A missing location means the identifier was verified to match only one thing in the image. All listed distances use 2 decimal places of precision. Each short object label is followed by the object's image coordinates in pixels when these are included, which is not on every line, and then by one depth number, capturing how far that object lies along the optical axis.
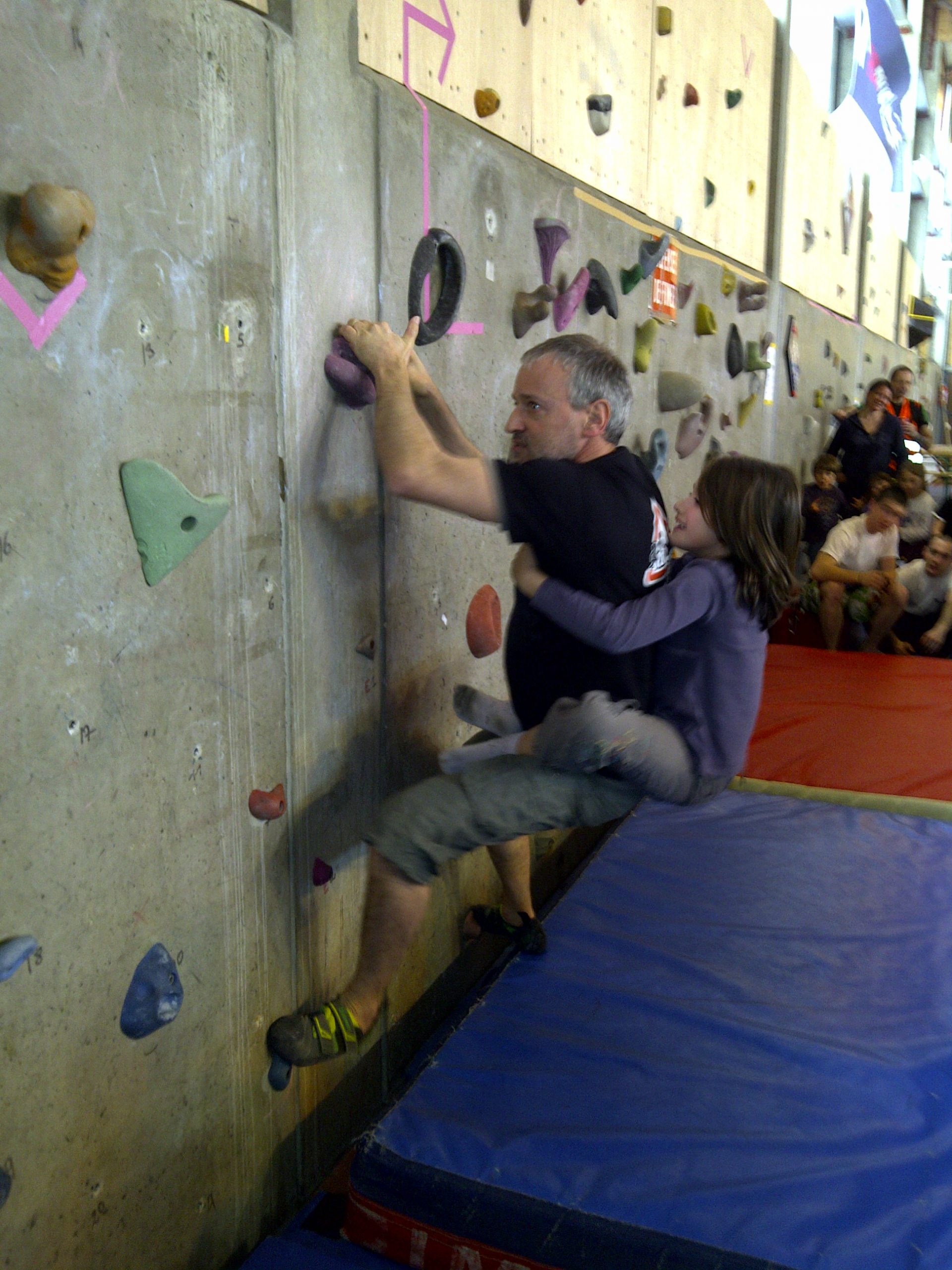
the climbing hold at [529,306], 2.50
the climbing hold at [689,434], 4.00
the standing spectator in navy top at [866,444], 6.76
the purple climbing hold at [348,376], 1.75
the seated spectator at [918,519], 5.29
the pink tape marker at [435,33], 1.95
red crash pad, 3.14
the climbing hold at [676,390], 3.76
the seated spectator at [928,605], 4.66
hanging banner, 6.99
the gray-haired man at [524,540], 1.71
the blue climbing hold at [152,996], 1.42
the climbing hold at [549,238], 2.56
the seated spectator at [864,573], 4.82
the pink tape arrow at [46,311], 1.13
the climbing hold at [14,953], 1.19
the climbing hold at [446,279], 1.98
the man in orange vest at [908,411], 7.68
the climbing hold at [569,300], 2.74
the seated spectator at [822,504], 6.01
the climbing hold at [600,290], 2.91
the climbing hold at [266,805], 1.65
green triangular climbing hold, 1.34
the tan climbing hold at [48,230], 1.10
